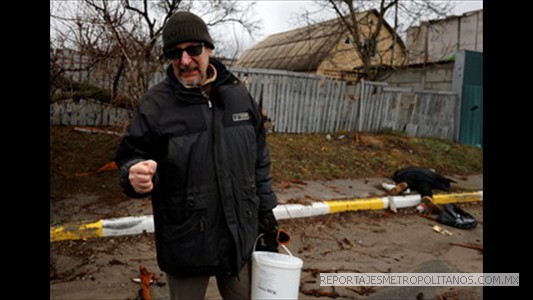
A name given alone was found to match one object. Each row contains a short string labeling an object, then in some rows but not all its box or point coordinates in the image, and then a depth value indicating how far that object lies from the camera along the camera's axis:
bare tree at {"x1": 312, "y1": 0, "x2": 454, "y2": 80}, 14.03
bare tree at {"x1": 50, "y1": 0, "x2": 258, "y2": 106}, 5.00
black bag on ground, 5.29
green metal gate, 12.88
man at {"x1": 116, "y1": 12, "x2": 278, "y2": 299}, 1.86
